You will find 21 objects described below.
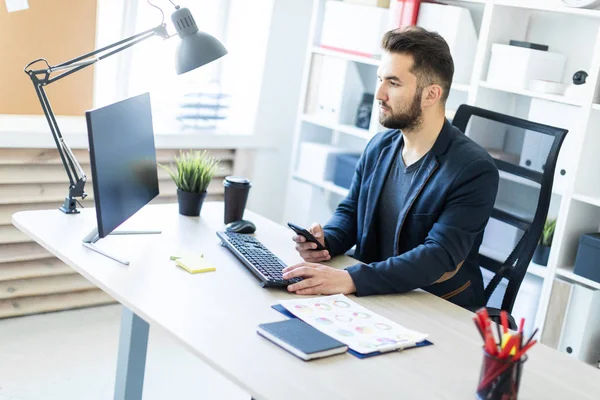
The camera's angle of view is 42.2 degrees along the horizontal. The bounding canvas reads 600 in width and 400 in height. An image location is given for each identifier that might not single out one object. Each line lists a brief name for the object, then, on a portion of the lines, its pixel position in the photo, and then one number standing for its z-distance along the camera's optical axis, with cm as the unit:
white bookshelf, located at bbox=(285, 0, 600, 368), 288
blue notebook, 156
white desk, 149
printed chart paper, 166
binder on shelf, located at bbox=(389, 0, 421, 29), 337
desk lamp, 217
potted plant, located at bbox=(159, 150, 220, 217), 244
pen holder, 141
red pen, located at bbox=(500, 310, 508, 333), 145
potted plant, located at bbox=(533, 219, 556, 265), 303
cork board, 319
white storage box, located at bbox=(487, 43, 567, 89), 304
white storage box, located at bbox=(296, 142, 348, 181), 380
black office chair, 224
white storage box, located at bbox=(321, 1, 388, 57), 354
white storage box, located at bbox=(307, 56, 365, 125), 371
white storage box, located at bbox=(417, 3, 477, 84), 325
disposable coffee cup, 240
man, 201
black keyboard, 194
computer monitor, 191
